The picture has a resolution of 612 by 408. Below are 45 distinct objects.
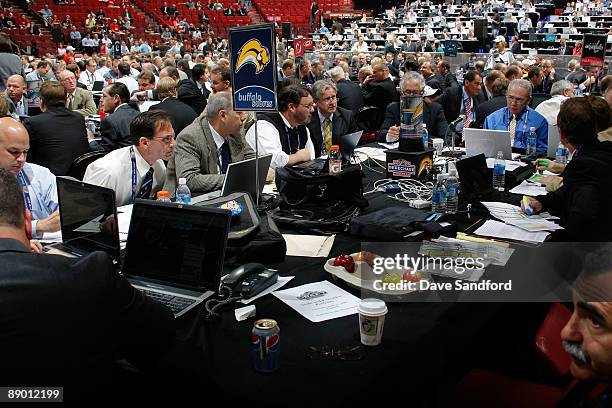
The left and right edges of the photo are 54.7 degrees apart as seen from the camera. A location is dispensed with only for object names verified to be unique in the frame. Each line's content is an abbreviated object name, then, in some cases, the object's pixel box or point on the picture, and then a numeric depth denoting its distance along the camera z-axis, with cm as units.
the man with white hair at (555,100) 593
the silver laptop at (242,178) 316
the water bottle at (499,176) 396
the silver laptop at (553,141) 491
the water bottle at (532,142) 502
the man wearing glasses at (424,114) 588
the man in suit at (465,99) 699
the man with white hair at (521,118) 509
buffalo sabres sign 317
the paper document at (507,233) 297
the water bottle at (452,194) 337
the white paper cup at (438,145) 505
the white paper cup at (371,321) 189
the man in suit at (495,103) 623
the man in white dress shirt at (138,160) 345
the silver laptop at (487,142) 455
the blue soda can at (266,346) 175
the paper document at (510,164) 437
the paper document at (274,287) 226
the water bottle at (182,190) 332
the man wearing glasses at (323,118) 546
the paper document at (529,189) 390
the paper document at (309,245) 279
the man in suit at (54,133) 518
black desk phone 229
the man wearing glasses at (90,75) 1155
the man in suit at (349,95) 778
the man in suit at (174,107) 600
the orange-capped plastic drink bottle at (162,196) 319
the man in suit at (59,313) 150
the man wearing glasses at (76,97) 776
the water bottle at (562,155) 453
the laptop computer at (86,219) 253
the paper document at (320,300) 216
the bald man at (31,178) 300
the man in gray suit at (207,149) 388
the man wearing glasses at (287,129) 457
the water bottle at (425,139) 423
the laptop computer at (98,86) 1075
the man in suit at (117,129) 538
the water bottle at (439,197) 337
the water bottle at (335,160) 350
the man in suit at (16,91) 707
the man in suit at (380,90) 827
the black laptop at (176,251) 218
